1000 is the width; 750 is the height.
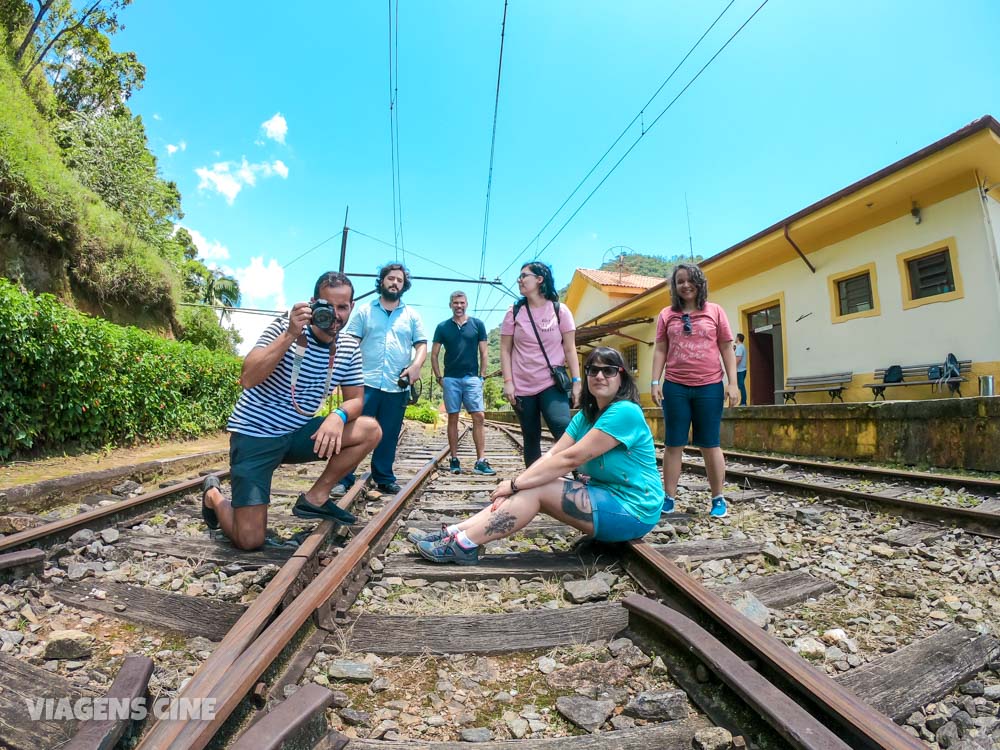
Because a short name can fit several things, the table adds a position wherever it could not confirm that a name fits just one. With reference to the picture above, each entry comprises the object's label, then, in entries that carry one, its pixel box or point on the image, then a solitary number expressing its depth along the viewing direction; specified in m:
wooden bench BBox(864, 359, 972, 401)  8.00
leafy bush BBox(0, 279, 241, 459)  4.91
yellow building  7.94
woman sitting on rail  2.59
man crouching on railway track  2.80
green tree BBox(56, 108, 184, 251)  16.45
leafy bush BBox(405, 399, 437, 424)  18.88
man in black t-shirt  5.63
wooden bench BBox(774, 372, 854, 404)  10.12
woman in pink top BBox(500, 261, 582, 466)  3.71
